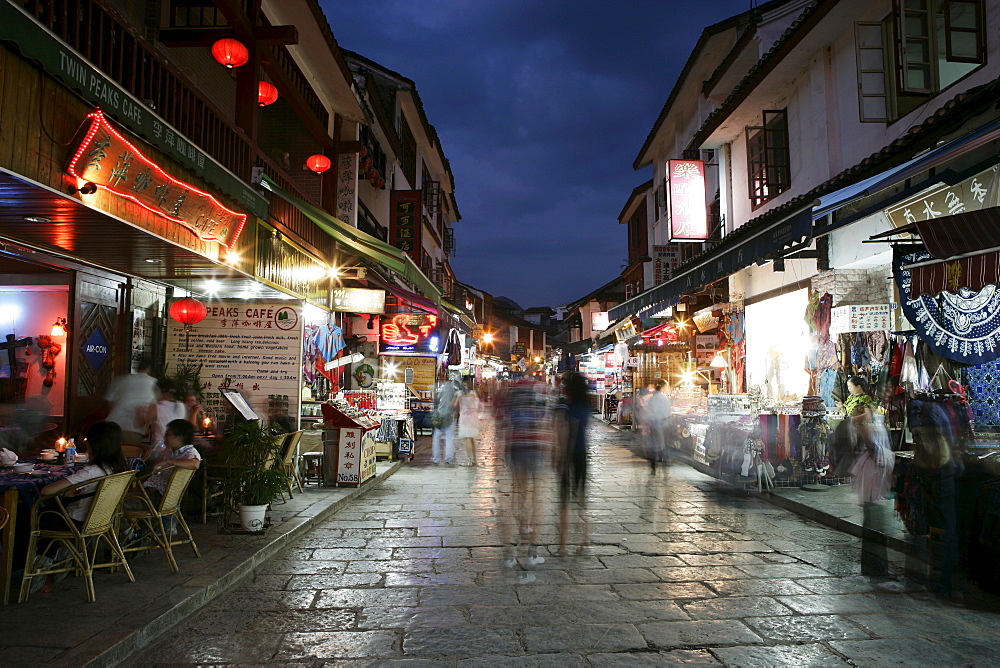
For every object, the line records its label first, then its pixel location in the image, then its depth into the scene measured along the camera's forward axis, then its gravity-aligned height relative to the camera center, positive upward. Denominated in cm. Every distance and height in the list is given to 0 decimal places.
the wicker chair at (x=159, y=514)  588 -130
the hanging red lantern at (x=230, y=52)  928 +483
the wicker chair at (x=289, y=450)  941 -106
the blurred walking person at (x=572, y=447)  724 -76
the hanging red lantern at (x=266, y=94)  1125 +515
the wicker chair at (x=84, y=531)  505 -126
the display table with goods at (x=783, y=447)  1064 -110
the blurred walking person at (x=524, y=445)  726 -74
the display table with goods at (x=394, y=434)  1512 -132
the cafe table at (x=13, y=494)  500 -95
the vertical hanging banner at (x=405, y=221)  2288 +577
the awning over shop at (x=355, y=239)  969 +242
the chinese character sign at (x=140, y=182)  530 +190
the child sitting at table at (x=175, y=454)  657 -81
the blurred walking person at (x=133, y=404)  827 -33
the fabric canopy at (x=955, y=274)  669 +123
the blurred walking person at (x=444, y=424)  1502 -103
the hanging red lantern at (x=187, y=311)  930 +100
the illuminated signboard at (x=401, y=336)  1855 +132
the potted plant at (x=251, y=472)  739 -110
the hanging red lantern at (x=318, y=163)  1444 +494
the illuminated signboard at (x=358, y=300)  1357 +171
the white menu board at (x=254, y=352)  995 +43
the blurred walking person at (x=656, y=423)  1250 -82
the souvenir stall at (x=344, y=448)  1091 -119
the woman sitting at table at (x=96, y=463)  547 -78
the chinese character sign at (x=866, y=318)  1000 +103
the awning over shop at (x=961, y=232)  580 +142
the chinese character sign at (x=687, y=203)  1902 +538
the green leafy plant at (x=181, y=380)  921 -2
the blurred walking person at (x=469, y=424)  1516 -104
